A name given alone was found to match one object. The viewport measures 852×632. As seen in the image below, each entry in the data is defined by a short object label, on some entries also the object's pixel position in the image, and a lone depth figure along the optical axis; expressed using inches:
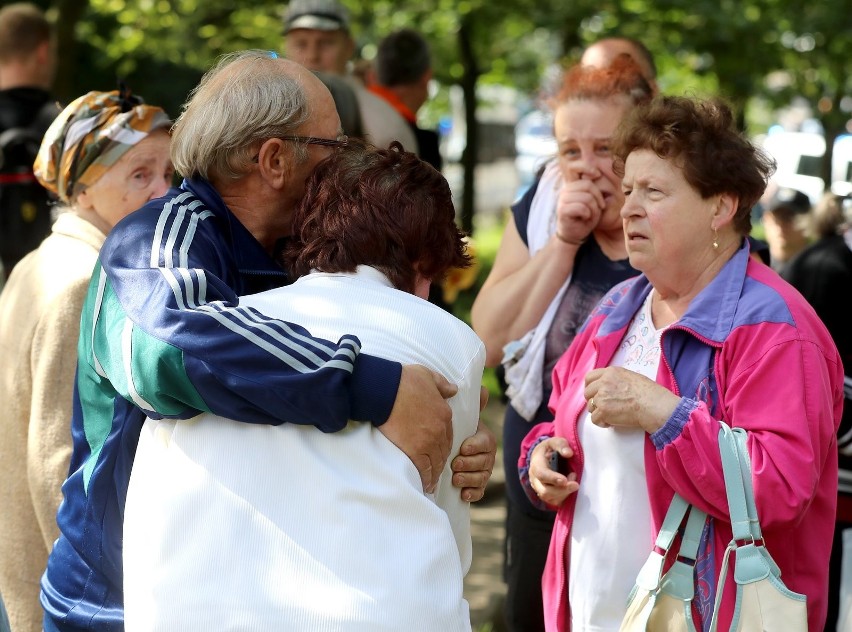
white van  830.5
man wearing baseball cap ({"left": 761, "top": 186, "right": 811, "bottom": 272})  285.4
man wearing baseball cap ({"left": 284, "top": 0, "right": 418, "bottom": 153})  227.8
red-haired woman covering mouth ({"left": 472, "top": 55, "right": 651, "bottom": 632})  132.3
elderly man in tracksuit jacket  76.1
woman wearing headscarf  115.0
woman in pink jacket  100.8
